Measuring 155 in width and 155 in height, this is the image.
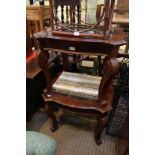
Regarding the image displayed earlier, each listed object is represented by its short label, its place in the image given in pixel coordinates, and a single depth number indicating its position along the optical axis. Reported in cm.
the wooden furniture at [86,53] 100
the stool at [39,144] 72
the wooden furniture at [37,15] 226
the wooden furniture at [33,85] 149
